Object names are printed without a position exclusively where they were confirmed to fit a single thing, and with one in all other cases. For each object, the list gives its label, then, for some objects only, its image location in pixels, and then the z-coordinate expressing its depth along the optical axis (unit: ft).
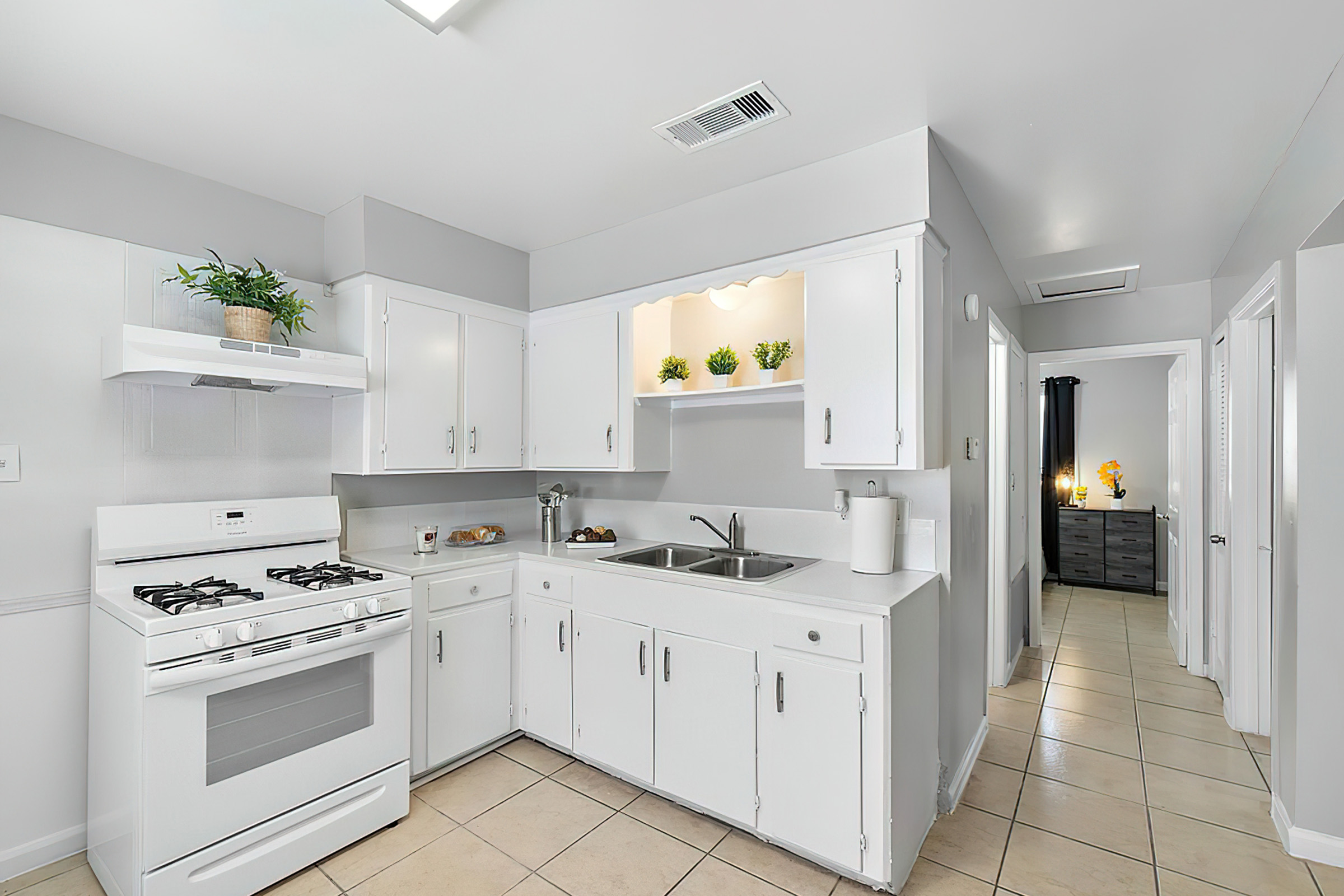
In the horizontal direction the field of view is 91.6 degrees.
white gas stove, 6.39
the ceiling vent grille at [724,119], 6.88
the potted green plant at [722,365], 10.14
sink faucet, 10.36
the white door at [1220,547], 12.03
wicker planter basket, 8.25
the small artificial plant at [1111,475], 21.95
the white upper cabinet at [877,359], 7.58
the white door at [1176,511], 14.35
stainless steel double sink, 9.59
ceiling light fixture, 5.24
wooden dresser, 21.01
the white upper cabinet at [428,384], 9.61
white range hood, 7.25
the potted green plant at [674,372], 10.59
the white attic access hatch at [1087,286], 13.19
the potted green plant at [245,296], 8.27
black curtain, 22.94
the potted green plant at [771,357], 9.55
